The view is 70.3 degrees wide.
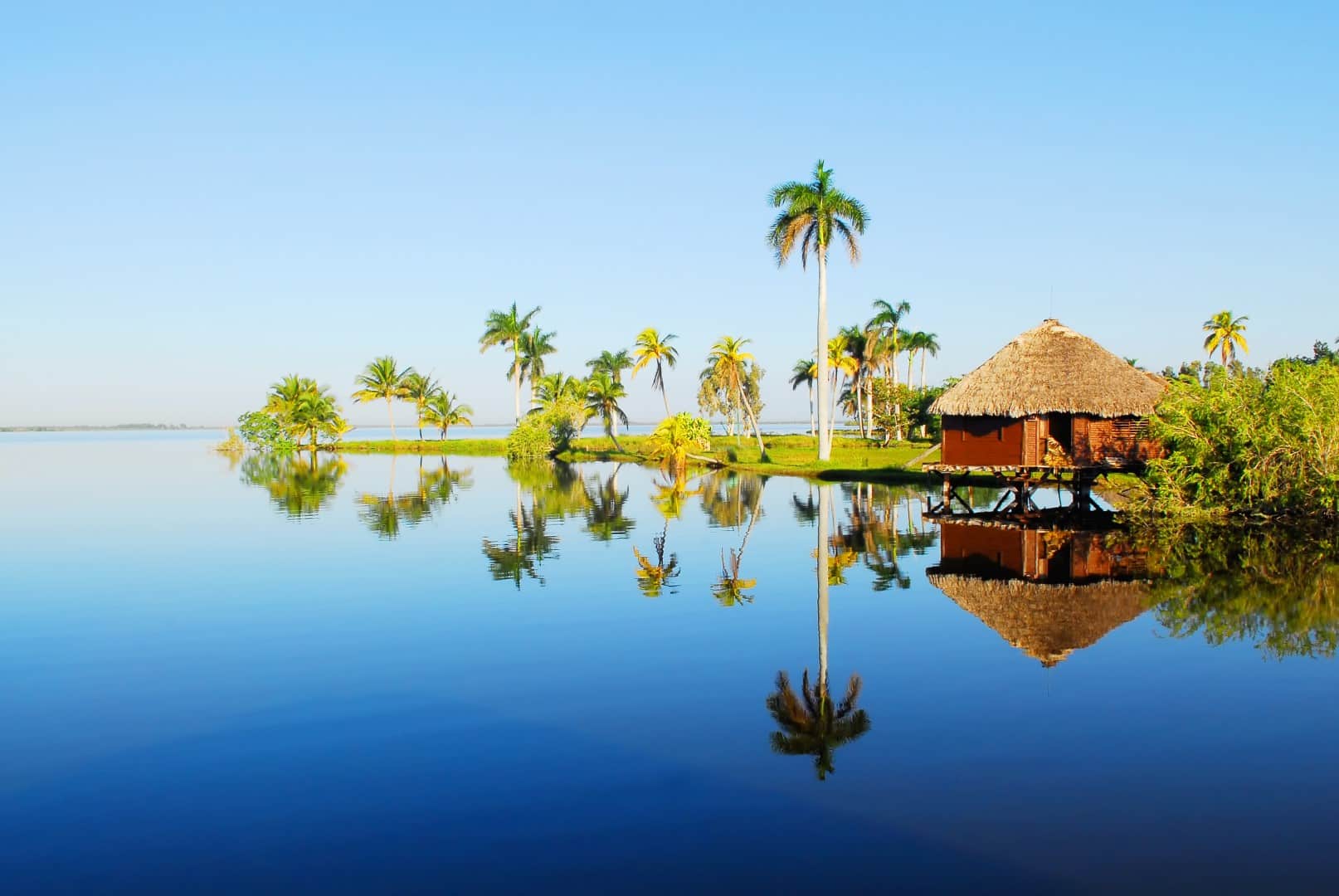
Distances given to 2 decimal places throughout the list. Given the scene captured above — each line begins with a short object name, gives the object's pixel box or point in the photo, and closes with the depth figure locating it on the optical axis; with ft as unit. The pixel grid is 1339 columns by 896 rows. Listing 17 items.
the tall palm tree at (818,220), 164.35
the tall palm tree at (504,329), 280.31
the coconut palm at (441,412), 318.04
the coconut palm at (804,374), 276.41
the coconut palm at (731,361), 204.13
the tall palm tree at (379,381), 299.99
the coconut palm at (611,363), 302.86
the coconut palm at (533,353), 285.43
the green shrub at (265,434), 293.43
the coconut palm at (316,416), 298.35
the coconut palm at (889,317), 241.14
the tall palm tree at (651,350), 234.58
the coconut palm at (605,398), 253.03
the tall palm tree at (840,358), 242.78
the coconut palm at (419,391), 310.24
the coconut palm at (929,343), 258.98
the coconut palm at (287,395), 300.40
